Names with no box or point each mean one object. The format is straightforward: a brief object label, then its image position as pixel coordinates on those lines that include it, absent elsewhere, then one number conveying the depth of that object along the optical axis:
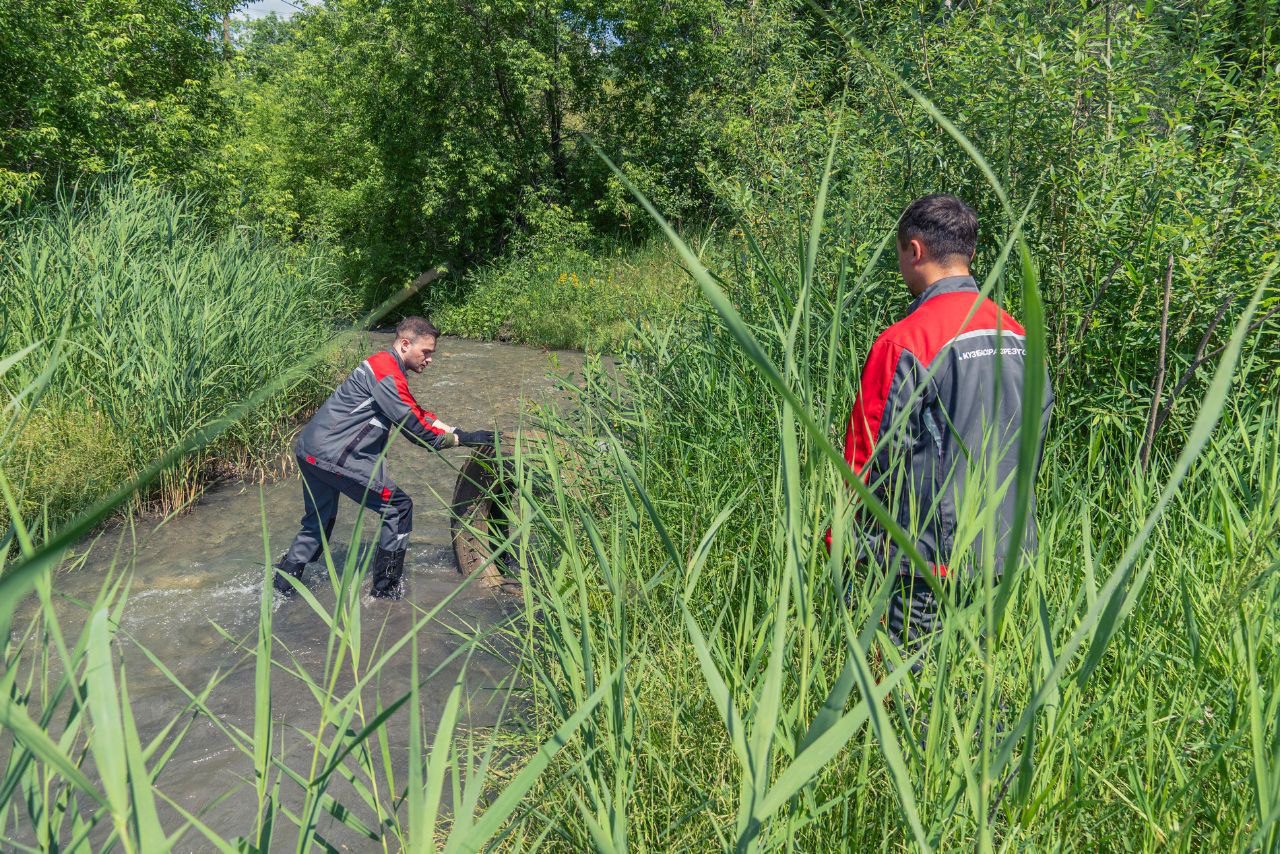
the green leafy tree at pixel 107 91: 9.95
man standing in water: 5.72
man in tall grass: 2.74
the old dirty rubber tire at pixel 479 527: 5.65
